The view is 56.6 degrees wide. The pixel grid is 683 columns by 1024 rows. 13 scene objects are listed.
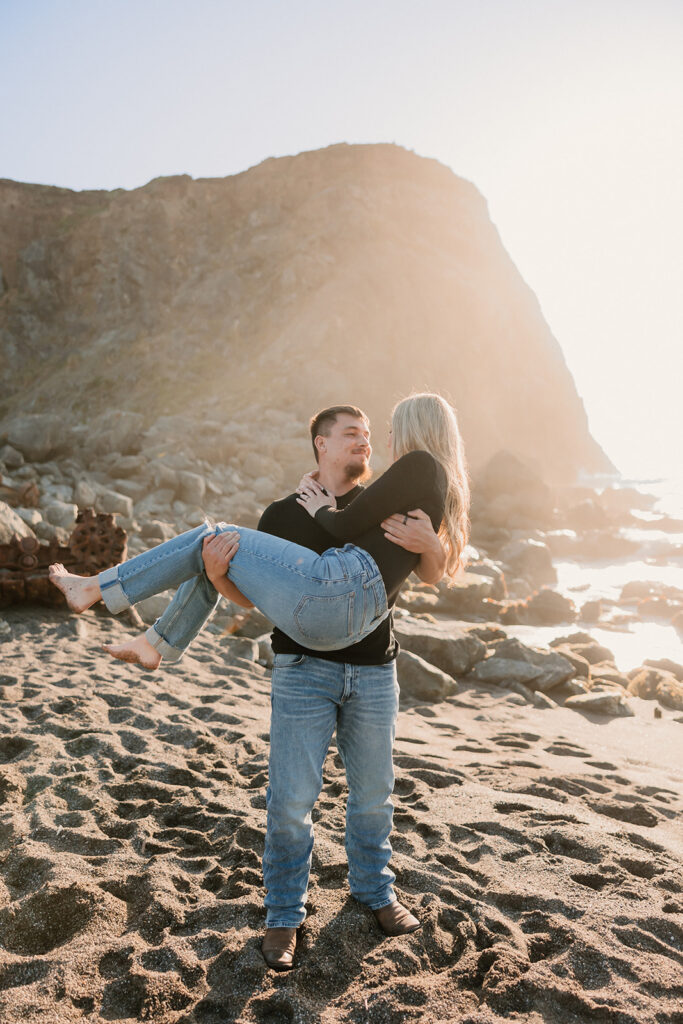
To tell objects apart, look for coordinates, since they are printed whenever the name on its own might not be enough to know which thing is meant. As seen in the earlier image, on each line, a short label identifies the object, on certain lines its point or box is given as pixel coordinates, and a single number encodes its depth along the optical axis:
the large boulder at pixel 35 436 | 17.23
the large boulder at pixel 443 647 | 7.75
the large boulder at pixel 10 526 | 7.85
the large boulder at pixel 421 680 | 6.83
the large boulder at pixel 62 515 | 10.49
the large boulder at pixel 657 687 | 7.77
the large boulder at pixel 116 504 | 13.45
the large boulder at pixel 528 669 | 7.67
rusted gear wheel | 7.70
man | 2.49
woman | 2.34
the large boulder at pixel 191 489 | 16.83
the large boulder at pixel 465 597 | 11.72
